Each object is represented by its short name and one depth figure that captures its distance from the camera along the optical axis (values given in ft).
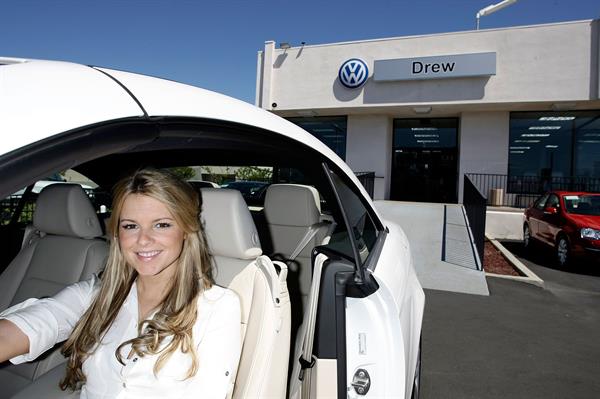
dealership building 45.37
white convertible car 3.08
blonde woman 4.48
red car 25.91
